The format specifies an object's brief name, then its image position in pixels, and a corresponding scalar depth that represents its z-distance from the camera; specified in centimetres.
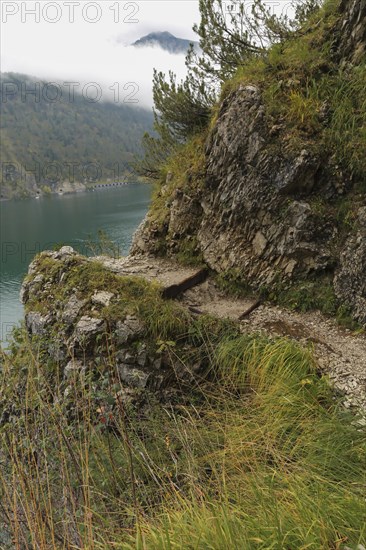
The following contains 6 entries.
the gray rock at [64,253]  863
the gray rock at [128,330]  643
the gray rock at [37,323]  739
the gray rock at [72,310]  704
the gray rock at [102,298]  698
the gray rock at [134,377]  608
